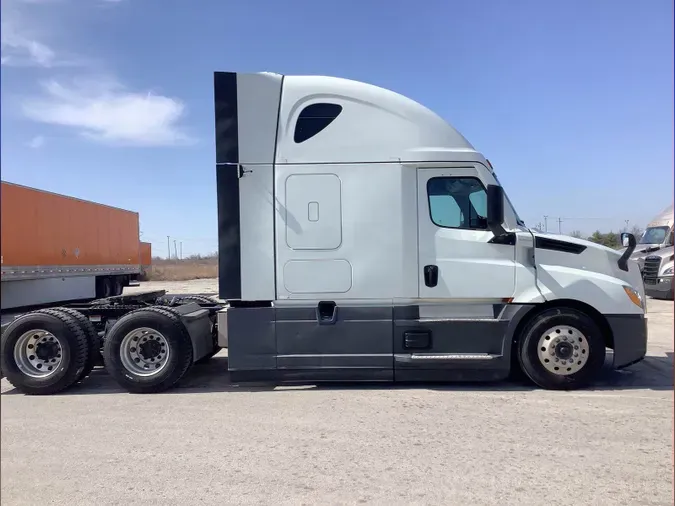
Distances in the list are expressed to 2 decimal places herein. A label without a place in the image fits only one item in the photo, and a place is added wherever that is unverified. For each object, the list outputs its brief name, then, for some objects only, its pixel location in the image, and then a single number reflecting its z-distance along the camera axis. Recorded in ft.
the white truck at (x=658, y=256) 51.96
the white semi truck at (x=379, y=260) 19.89
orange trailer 44.01
